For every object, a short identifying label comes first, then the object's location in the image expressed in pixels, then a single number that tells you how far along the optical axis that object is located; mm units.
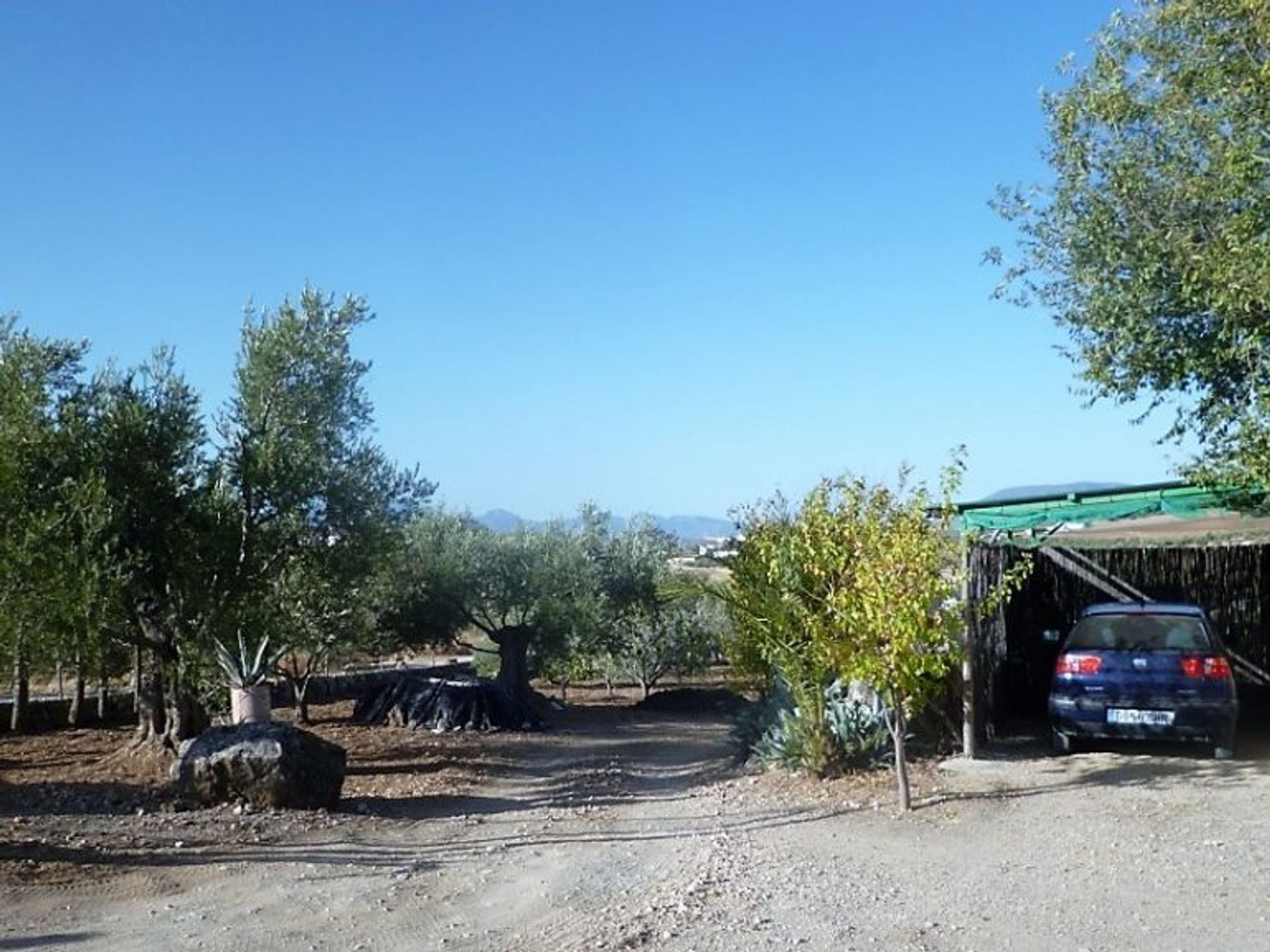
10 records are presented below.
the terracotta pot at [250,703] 12672
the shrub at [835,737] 11117
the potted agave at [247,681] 12695
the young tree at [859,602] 9273
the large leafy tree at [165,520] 12617
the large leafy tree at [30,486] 11047
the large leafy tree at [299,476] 13562
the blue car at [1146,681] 10773
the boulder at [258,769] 9742
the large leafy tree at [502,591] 23812
